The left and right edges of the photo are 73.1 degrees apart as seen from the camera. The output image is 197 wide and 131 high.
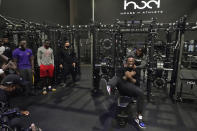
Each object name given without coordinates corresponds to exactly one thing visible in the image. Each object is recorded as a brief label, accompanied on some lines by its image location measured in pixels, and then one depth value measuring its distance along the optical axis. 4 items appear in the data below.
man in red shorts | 4.12
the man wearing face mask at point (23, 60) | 3.73
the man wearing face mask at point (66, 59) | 4.76
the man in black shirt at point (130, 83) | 2.72
